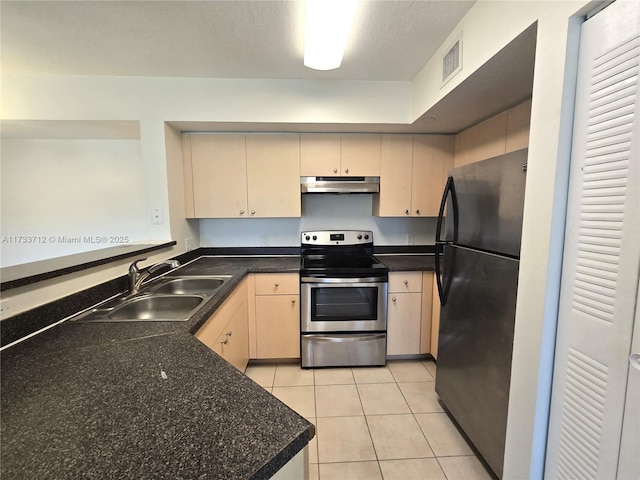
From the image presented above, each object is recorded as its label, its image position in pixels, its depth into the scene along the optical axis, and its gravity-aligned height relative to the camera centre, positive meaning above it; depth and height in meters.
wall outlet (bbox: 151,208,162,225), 2.17 +0.01
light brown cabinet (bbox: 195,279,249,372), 1.43 -0.74
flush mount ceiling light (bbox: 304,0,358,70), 1.17 +0.93
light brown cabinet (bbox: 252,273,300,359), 2.28 -0.88
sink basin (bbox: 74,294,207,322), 1.29 -0.52
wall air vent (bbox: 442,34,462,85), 1.47 +0.94
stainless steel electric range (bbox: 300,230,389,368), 2.23 -0.85
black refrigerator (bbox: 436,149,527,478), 1.19 -0.40
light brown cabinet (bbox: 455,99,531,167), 1.66 +0.62
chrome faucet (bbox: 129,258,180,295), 1.53 -0.35
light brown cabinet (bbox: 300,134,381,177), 2.43 +0.59
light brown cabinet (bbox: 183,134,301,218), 2.40 +0.39
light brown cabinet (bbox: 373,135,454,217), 2.49 +0.43
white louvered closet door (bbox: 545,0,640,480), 0.73 -0.10
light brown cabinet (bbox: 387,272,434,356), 2.30 -0.86
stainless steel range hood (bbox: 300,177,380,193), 2.44 +0.31
